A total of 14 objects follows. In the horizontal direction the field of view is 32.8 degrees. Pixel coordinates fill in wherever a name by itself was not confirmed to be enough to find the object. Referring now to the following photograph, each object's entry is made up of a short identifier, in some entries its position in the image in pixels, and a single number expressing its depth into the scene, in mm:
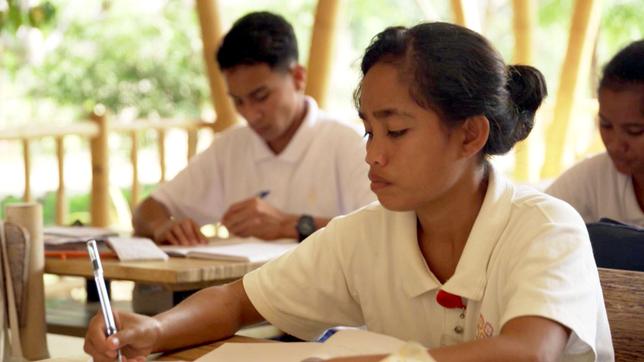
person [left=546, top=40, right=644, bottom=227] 2430
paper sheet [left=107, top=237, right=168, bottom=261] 2574
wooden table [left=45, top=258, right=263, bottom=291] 2420
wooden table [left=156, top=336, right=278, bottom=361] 1658
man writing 3018
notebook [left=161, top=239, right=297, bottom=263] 2557
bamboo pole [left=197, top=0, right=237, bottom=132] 4809
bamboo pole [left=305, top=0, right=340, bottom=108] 4668
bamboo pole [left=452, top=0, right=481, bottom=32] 5188
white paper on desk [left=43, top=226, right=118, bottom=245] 2820
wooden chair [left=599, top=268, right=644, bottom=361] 1743
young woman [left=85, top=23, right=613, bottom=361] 1473
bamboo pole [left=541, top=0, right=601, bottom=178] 5230
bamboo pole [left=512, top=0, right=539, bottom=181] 5344
